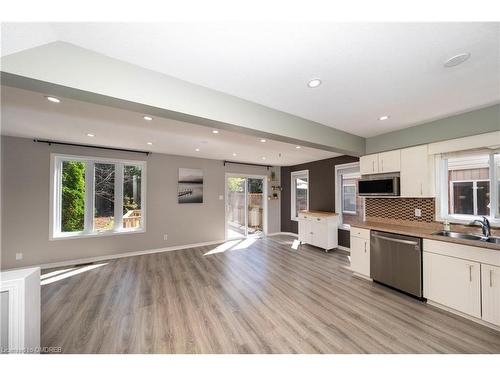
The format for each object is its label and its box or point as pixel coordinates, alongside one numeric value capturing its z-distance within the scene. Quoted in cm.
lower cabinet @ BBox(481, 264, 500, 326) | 185
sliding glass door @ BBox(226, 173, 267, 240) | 597
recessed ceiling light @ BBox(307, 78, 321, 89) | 166
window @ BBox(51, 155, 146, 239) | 382
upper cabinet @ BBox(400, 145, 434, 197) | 267
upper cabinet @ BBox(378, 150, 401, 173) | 295
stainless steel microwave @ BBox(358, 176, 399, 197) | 294
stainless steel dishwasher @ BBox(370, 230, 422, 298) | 241
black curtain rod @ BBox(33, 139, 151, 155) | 356
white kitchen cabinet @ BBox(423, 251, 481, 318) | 198
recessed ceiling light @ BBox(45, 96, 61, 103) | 198
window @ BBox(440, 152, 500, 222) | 242
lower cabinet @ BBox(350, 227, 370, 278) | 298
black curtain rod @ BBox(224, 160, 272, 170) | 564
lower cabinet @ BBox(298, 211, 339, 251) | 458
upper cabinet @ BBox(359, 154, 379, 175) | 323
